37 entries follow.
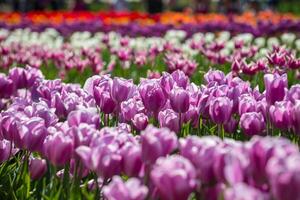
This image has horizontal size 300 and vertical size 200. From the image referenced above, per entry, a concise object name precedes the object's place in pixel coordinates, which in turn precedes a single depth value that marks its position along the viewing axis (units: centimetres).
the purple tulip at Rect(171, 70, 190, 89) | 437
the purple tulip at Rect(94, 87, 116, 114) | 396
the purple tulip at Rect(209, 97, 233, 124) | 363
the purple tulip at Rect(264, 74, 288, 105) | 378
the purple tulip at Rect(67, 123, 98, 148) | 295
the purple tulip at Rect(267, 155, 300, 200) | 198
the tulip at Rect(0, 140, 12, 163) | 355
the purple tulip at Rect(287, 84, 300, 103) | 364
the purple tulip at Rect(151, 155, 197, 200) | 224
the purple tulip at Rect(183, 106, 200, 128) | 407
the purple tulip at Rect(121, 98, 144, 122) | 403
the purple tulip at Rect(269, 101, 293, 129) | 340
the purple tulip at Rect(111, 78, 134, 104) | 398
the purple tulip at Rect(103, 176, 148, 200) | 228
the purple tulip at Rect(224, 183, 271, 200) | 200
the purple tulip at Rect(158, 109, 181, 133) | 370
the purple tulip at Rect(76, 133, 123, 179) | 261
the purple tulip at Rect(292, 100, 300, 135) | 329
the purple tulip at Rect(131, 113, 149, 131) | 385
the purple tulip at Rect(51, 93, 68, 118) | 407
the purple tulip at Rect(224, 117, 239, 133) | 403
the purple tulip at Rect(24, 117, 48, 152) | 328
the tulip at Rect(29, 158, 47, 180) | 340
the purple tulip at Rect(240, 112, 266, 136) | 361
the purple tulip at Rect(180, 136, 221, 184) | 243
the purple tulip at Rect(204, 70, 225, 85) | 463
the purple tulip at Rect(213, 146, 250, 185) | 222
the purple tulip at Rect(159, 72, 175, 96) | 403
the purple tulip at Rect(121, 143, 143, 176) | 262
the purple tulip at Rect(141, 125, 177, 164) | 258
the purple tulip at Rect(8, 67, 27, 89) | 540
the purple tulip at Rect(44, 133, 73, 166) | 295
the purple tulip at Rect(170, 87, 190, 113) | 380
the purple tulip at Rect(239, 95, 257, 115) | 383
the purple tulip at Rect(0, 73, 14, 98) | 513
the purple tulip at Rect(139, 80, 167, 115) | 385
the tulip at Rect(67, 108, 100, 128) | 324
